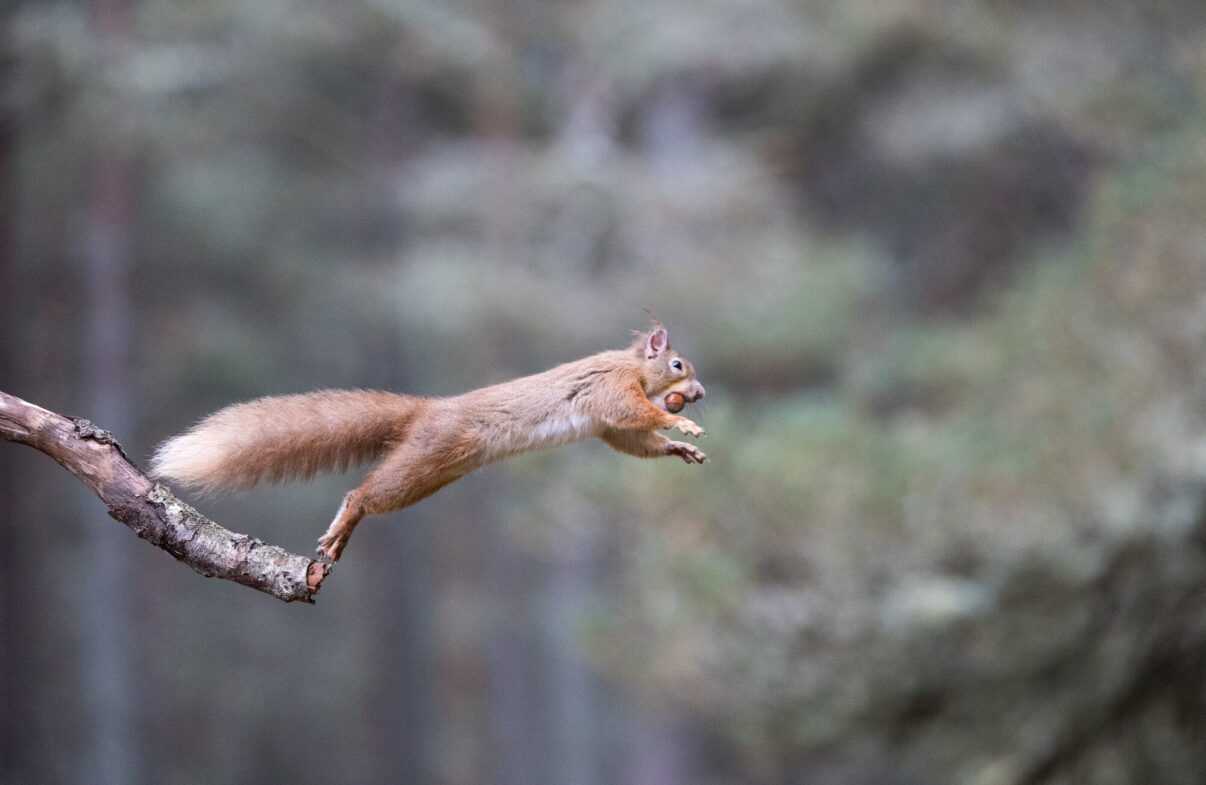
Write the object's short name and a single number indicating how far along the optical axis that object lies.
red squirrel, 9.66
